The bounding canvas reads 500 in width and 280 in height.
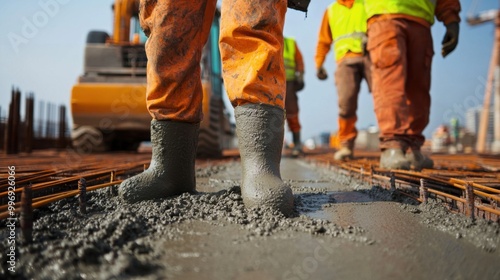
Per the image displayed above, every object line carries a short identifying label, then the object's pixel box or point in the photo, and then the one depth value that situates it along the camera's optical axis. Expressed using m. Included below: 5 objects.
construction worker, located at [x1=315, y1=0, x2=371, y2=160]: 4.07
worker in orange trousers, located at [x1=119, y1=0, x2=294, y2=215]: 1.16
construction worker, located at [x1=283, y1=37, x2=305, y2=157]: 5.67
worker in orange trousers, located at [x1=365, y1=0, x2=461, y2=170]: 2.40
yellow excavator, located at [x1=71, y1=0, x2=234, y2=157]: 4.26
